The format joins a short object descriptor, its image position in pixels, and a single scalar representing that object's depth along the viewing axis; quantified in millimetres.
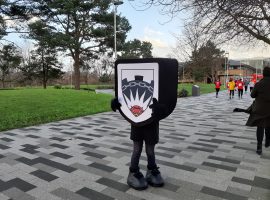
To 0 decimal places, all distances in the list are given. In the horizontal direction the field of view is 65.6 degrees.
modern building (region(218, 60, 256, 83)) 64420
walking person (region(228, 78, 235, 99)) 15318
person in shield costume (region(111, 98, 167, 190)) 2758
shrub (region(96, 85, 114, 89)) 37512
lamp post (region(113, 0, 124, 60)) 14770
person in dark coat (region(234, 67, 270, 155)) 3985
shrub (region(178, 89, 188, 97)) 16999
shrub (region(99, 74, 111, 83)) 44059
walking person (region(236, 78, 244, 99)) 15199
